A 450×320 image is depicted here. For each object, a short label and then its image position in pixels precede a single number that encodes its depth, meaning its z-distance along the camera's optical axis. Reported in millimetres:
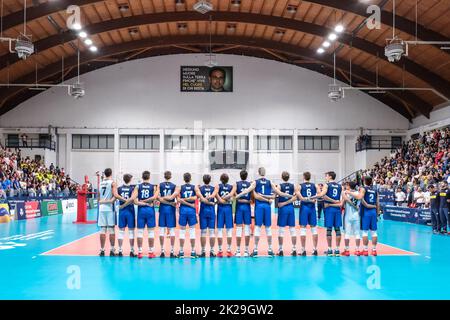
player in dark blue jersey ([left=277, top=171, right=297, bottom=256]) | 10312
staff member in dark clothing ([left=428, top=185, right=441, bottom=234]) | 15953
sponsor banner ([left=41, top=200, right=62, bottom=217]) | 25906
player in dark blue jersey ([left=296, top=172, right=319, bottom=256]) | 10383
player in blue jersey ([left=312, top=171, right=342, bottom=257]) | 10438
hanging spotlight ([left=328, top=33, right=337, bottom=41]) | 27938
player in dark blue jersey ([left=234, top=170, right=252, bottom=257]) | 10234
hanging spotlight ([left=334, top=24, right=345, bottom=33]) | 25672
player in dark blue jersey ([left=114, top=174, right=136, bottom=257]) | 10117
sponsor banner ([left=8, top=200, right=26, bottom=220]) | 22625
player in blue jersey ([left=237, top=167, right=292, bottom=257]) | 10250
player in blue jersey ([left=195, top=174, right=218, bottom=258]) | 10102
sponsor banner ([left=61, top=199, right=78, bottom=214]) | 29361
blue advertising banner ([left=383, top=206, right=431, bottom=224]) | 20266
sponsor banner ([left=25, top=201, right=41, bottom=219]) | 23586
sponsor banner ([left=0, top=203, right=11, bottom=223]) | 21109
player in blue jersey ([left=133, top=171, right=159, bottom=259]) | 10094
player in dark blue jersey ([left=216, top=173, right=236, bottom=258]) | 10195
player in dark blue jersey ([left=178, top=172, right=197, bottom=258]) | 10133
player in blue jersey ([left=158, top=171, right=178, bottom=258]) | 10078
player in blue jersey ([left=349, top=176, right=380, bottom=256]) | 10414
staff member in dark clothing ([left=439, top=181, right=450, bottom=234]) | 15409
